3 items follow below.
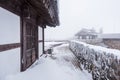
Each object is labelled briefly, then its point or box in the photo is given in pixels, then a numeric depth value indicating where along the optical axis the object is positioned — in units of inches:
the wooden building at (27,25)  73.5
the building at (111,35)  663.8
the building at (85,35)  857.4
